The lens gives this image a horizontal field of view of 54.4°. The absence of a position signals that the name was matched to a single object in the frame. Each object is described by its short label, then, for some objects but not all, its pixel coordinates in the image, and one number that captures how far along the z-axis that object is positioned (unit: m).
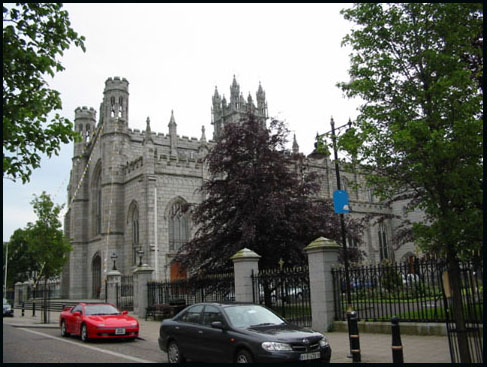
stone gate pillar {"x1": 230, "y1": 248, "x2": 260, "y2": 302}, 16.86
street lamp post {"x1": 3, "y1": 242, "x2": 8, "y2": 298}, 57.42
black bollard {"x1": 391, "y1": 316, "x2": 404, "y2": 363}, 7.82
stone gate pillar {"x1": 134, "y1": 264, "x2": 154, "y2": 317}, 22.94
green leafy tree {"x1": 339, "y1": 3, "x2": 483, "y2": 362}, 7.63
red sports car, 14.07
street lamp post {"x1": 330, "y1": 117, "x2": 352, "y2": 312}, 10.81
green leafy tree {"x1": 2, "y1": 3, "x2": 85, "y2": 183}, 9.73
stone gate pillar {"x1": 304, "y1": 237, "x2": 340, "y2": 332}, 14.39
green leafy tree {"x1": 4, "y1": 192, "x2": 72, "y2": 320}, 26.19
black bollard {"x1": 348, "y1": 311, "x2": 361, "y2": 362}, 9.49
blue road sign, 12.95
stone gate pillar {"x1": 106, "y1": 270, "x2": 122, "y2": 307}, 26.38
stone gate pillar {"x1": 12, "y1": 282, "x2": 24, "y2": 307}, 45.56
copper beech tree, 19.81
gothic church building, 35.06
